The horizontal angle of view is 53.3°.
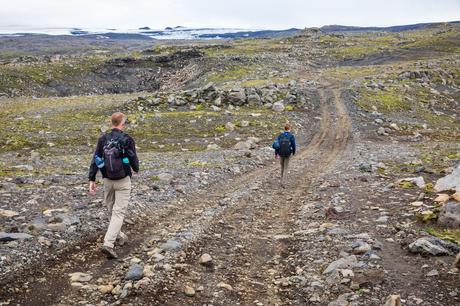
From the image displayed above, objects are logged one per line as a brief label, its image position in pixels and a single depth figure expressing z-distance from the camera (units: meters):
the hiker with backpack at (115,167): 10.55
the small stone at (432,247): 9.95
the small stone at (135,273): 9.17
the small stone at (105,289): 8.67
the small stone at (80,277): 9.12
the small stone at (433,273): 9.05
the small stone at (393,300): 7.65
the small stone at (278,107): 38.84
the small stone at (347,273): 9.27
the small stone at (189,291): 8.72
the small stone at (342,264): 9.70
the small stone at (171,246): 10.76
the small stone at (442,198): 13.32
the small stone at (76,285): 8.82
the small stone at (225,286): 9.09
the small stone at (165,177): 18.61
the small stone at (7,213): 12.67
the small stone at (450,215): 11.34
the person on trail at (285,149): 19.39
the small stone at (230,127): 32.62
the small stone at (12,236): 10.61
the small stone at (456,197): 12.08
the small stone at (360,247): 10.43
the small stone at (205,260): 10.20
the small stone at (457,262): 9.21
